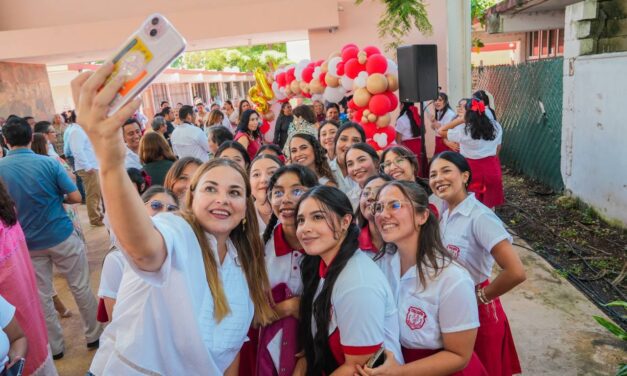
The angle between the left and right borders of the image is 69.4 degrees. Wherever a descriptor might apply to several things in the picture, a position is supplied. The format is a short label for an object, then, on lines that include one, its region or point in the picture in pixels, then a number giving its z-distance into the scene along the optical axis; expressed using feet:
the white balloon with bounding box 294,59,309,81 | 23.24
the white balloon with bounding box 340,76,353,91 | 17.95
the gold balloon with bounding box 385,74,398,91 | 17.56
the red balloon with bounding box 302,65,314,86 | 22.36
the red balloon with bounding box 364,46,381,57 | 17.63
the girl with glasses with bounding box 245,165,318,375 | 5.44
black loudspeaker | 16.34
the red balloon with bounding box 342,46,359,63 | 18.17
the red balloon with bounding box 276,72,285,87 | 24.94
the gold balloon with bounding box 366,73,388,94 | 16.65
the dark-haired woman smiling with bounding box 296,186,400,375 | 4.53
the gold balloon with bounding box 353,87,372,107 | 16.83
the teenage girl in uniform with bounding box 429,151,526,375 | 6.41
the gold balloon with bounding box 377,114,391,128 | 17.01
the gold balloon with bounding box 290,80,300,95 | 23.65
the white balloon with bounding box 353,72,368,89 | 17.10
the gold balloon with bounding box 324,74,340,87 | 19.57
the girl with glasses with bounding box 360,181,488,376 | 4.91
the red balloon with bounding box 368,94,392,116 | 16.60
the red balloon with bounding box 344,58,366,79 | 17.44
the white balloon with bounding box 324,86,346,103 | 19.94
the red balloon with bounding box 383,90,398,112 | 17.10
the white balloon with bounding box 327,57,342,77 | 19.32
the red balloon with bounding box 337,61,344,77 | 18.72
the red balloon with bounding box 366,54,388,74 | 17.01
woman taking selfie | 3.02
